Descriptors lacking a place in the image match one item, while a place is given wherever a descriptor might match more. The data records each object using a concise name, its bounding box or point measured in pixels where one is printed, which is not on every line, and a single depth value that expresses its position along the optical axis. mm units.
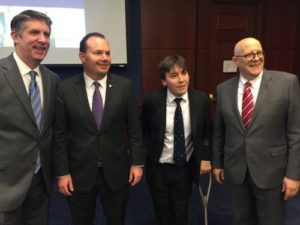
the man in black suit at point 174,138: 1920
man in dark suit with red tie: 1657
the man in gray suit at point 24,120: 1498
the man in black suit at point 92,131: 1694
